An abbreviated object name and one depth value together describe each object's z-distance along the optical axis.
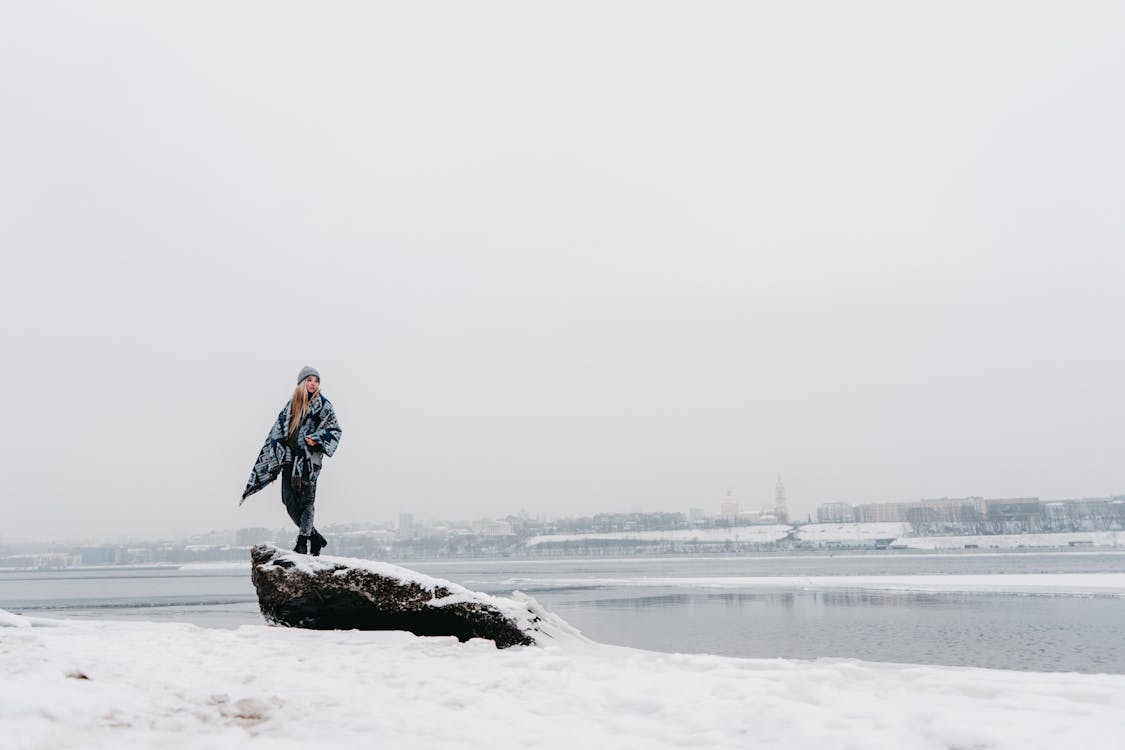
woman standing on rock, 9.78
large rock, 7.84
